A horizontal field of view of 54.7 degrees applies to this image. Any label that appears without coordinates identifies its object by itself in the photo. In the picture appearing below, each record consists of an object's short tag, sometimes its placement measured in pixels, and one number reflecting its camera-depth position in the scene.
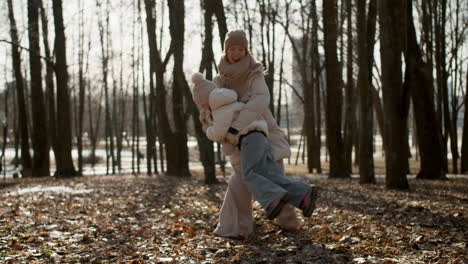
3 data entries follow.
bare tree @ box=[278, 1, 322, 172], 20.68
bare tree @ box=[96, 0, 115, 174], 25.42
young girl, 4.42
